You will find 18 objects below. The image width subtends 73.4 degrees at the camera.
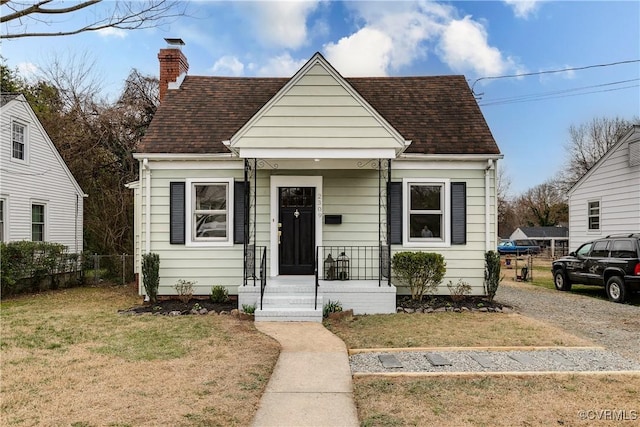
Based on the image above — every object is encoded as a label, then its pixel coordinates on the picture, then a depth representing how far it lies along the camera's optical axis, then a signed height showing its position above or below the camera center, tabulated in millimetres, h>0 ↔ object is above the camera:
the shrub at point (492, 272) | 9945 -1022
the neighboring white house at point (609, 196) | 14000 +1206
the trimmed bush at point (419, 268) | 9578 -933
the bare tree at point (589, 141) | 37781 +8023
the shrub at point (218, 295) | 9961 -1611
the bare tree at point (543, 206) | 49562 +2770
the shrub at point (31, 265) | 12125 -1276
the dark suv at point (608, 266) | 10875 -1047
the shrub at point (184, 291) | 10078 -1550
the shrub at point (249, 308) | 8672 -1679
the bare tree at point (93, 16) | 3924 +2276
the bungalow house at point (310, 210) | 10234 +397
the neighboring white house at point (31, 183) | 14281 +1507
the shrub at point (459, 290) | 10159 -1484
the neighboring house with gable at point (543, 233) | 44281 -507
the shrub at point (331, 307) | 8742 -1672
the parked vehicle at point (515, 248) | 38688 -1808
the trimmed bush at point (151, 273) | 9820 -1120
